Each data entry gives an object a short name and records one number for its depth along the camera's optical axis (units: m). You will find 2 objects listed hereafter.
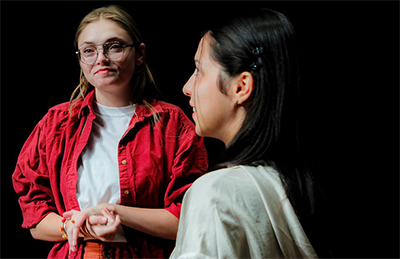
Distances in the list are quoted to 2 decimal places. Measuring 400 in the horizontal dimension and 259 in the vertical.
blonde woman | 1.55
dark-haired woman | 1.16
